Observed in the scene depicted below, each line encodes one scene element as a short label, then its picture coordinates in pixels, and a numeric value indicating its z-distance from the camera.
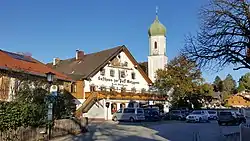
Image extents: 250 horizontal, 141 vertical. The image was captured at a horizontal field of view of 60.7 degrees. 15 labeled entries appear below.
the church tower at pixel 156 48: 42.30
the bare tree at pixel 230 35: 10.80
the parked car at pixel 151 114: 27.36
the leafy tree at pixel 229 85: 70.66
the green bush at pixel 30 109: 10.18
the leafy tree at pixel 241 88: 63.57
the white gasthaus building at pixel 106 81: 30.25
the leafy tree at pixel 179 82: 35.90
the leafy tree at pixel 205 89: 36.87
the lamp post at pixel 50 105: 12.00
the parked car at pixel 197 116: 27.00
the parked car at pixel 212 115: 30.64
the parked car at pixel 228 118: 22.96
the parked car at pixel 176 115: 30.91
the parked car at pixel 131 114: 26.67
